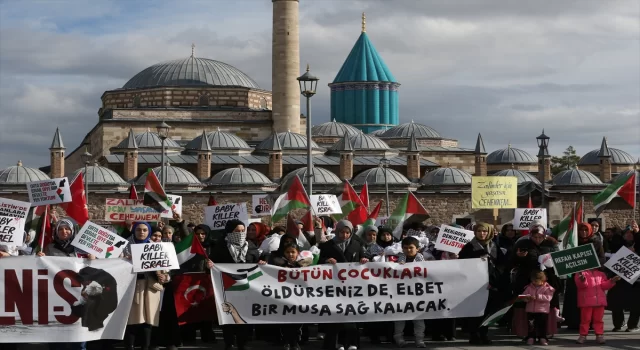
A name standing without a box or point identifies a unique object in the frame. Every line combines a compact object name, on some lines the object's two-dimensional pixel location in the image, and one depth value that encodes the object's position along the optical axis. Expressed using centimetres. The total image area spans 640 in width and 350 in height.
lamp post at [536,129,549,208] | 3092
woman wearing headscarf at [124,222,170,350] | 1150
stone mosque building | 4947
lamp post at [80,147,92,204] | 3518
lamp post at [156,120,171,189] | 3166
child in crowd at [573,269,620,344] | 1247
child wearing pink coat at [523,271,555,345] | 1223
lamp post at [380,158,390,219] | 5034
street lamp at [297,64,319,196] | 2212
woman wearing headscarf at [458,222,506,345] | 1246
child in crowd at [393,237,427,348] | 1221
